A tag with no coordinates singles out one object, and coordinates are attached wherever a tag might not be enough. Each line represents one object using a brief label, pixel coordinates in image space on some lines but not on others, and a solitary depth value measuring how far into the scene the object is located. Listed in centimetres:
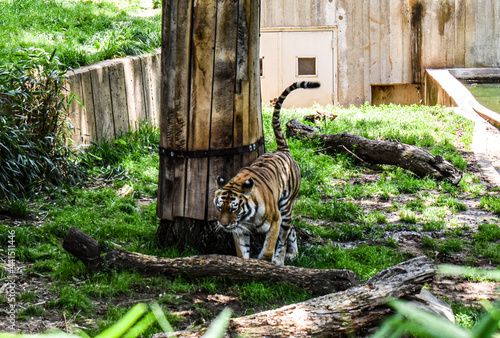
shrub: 1226
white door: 3027
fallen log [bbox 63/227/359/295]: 911
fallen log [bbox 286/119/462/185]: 1532
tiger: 942
